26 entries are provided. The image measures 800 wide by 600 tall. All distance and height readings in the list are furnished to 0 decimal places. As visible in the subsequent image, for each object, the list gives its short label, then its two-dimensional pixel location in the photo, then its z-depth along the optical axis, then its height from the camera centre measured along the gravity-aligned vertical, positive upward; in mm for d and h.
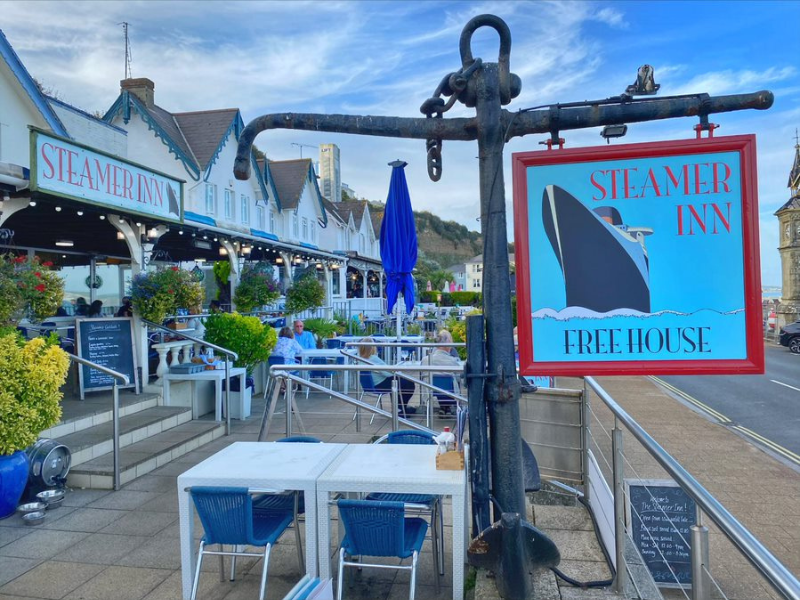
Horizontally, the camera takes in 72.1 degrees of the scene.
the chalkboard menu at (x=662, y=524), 4957 -2082
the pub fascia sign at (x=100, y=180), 6168 +1702
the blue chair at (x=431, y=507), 3464 -1367
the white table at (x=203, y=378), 7973 -1044
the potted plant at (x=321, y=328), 15031 -656
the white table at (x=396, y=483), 3197 -1061
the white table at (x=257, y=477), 3312 -1060
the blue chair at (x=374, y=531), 3094 -1303
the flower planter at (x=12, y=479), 4703 -1444
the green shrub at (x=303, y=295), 13945 +252
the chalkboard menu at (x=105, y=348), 7469 -531
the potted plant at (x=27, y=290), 5500 +238
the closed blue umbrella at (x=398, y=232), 10156 +1321
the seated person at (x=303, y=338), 12281 -741
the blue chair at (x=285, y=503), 3704 -1416
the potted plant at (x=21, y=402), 4691 -791
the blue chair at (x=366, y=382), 9361 -1357
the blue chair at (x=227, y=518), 3201 -1253
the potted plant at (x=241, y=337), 9266 -507
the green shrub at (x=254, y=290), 11656 +342
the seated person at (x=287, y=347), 10266 -802
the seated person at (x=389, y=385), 8588 -1387
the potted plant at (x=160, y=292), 7863 +240
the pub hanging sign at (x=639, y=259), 2678 +181
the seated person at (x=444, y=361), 8180 -936
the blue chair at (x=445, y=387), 8172 -1350
